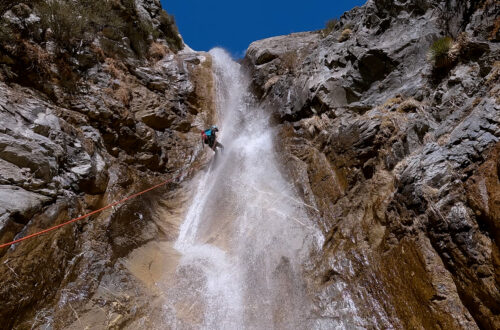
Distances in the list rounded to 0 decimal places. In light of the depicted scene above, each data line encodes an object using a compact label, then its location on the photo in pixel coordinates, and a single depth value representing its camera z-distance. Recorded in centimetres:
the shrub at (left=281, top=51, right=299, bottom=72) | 1411
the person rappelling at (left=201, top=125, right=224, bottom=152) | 1134
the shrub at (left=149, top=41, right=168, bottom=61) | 1606
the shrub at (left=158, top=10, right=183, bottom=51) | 1970
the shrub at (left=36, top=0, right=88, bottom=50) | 1045
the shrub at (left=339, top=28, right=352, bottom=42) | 1187
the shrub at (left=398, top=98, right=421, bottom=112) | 712
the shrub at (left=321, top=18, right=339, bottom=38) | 1546
